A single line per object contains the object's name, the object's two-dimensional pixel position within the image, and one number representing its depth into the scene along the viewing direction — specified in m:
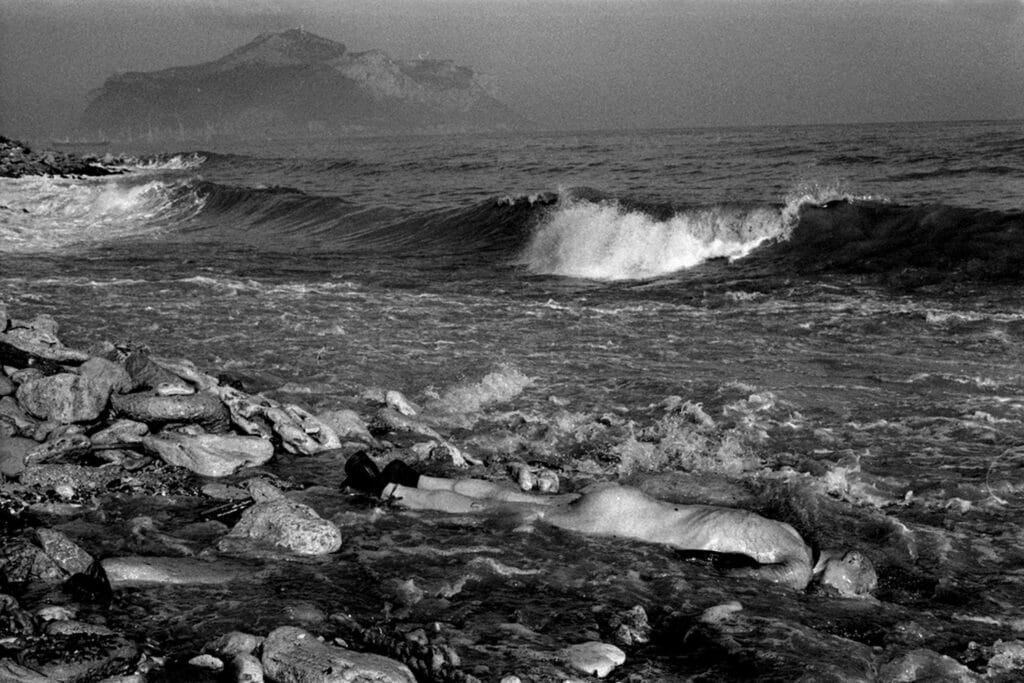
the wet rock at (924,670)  3.75
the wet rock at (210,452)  6.38
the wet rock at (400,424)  7.47
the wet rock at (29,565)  4.32
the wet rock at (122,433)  6.51
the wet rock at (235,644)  3.73
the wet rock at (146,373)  7.33
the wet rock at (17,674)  3.21
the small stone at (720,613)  4.19
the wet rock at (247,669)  3.51
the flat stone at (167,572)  4.47
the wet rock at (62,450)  6.16
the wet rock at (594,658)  3.70
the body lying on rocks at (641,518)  4.73
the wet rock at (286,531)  4.97
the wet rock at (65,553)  4.41
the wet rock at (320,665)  3.45
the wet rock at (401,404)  8.03
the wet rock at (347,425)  7.25
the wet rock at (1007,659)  3.85
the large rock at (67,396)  6.91
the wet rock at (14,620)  3.66
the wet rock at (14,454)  5.92
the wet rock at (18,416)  6.62
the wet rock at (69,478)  5.82
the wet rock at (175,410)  6.84
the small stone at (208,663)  3.62
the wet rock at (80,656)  3.44
